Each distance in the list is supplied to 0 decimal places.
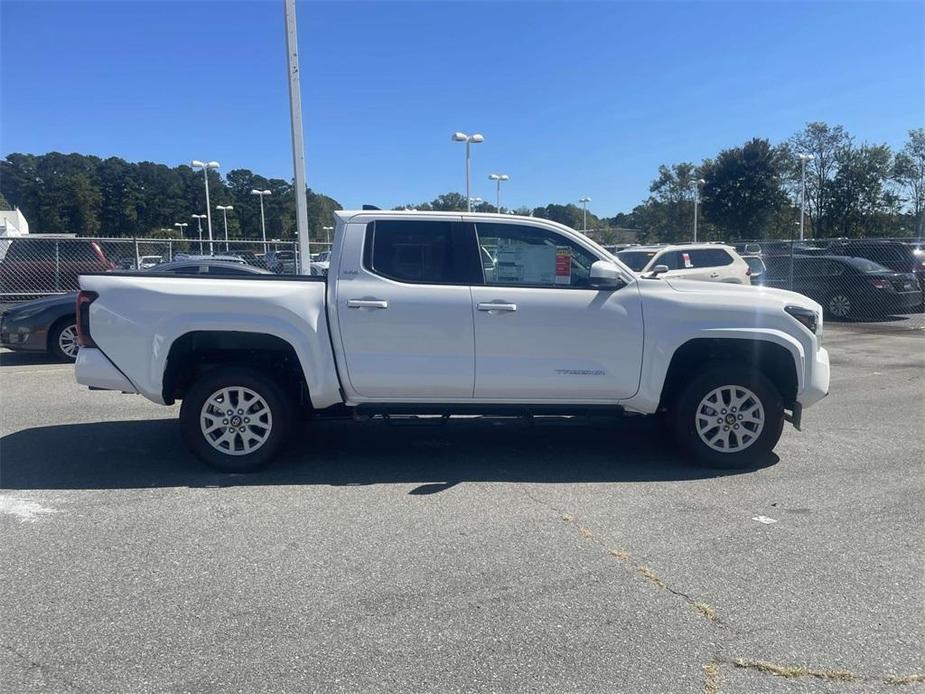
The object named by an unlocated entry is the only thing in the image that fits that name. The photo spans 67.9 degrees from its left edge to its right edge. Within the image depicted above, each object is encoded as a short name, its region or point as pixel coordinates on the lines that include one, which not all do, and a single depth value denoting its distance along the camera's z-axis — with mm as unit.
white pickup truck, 5266
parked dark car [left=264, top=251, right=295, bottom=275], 19098
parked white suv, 15738
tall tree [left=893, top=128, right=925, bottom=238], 41844
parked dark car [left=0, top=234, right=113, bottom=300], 15078
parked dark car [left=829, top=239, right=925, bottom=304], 17266
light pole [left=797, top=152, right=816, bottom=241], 36688
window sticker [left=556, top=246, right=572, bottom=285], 5488
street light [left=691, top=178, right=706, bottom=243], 48994
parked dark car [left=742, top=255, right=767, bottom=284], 17656
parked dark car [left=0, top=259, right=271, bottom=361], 10453
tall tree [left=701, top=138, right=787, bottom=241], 50438
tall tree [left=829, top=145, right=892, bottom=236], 42812
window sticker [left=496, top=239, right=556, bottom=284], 5500
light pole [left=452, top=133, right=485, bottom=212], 26297
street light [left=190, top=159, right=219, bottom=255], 35844
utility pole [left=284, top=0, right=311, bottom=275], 11383
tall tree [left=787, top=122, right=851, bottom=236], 44875
